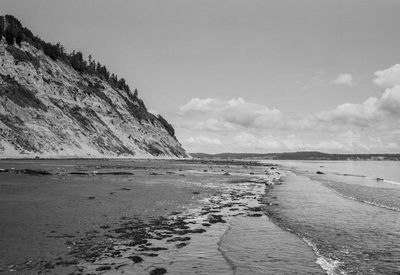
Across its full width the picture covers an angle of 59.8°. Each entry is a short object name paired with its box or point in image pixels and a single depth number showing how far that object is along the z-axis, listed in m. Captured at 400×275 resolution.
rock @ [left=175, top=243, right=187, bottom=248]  10.38
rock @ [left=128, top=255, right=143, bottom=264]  8.70
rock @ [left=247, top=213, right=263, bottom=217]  16.64
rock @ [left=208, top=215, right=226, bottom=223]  14.65
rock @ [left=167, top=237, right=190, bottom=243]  11.03
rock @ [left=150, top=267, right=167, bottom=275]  7.94
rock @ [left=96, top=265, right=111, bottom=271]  7.97
